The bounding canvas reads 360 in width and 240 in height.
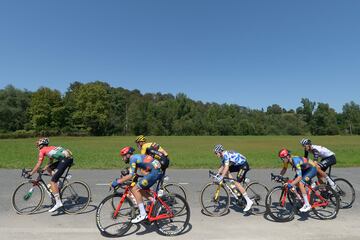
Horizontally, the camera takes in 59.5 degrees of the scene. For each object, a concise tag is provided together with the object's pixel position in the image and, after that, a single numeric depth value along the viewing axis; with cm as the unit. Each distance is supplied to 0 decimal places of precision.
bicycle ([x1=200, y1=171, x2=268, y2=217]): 769
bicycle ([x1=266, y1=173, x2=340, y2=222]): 709
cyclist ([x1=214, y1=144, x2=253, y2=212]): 759
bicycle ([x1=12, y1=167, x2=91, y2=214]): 781
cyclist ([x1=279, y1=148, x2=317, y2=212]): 709
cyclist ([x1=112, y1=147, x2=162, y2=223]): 632
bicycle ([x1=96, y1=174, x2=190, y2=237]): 621
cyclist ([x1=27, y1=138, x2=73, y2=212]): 769
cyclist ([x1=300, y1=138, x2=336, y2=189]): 845
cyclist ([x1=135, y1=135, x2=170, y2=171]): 828
